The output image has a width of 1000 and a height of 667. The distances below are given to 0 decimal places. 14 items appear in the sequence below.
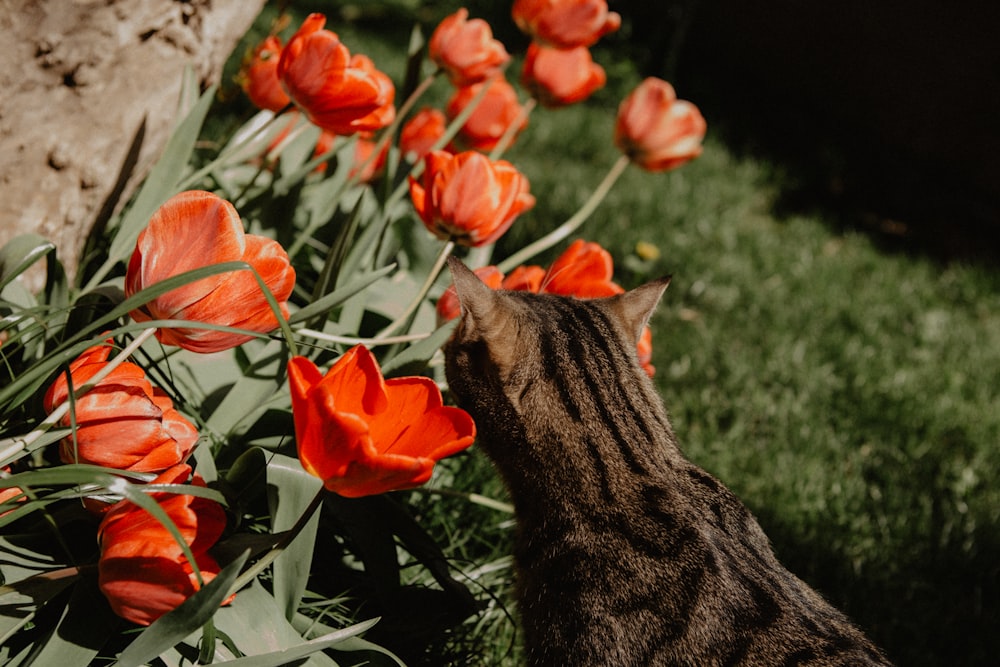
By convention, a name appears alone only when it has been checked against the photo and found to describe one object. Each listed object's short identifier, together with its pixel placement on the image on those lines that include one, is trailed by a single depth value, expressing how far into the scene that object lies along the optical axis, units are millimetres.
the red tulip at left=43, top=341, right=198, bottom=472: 894
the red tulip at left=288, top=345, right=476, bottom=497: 861
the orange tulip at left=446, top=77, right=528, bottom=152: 1243
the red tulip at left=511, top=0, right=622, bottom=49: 1188
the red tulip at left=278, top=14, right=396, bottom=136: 1022
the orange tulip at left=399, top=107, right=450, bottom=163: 1280
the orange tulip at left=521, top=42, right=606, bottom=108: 1242
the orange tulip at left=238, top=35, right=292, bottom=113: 1160
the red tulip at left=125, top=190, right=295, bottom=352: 889
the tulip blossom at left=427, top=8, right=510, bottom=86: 1164
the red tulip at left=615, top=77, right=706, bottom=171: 1254
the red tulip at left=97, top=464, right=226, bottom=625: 878
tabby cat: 979
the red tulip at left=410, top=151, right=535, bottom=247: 1049
